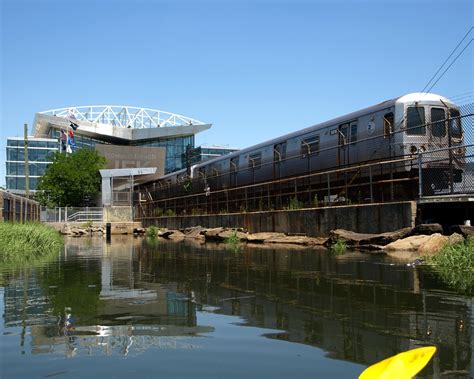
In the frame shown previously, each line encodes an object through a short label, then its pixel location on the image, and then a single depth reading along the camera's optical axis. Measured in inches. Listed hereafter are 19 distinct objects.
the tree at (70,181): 2235.5
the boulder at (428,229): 584.4
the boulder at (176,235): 1206.1
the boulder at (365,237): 626.2
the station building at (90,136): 3486.7
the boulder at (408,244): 570.9
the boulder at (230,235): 971.9
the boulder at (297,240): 754.2
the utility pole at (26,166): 1846.9
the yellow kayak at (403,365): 79.9
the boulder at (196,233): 1169.3
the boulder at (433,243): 525.7
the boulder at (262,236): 902.4
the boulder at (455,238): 494.6
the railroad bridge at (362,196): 633.0
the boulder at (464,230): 518.5
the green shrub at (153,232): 1390.3
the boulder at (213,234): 1065.1
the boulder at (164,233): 1319.1
